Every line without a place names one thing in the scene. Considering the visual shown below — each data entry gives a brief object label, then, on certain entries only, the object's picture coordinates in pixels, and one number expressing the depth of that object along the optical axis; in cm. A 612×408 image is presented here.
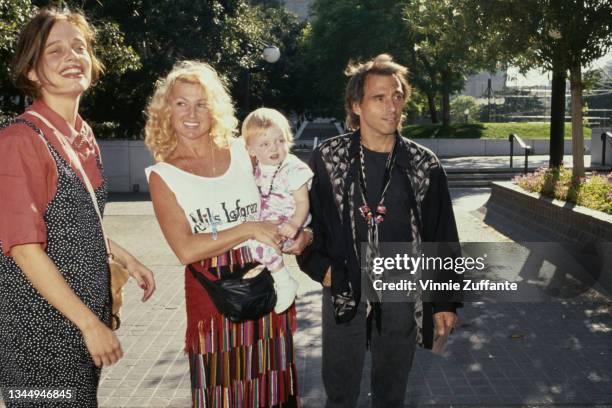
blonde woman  295
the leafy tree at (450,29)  1368
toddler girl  327
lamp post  2130
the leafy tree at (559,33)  1195
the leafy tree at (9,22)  945
